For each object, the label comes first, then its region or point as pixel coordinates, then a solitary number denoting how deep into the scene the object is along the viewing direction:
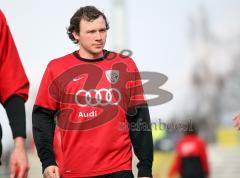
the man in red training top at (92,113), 12.81
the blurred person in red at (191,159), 28.98
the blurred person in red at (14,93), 7.86
